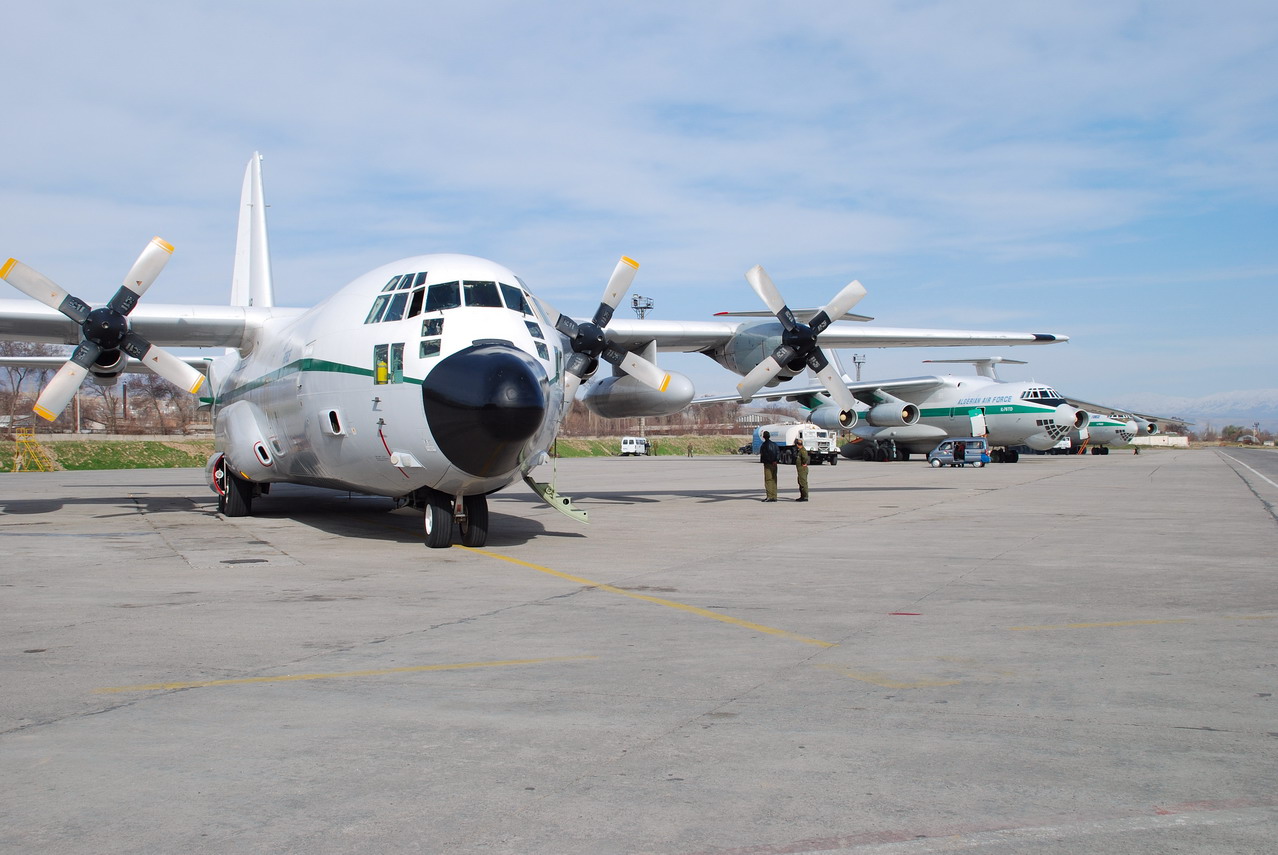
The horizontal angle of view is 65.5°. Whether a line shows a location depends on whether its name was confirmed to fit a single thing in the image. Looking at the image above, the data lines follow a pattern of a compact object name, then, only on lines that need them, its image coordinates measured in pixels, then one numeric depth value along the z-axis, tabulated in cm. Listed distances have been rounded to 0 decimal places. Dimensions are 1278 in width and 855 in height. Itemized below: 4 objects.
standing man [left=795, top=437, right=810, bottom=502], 2267
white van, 7950
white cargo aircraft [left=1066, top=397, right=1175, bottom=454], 5753
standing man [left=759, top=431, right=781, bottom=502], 2252
